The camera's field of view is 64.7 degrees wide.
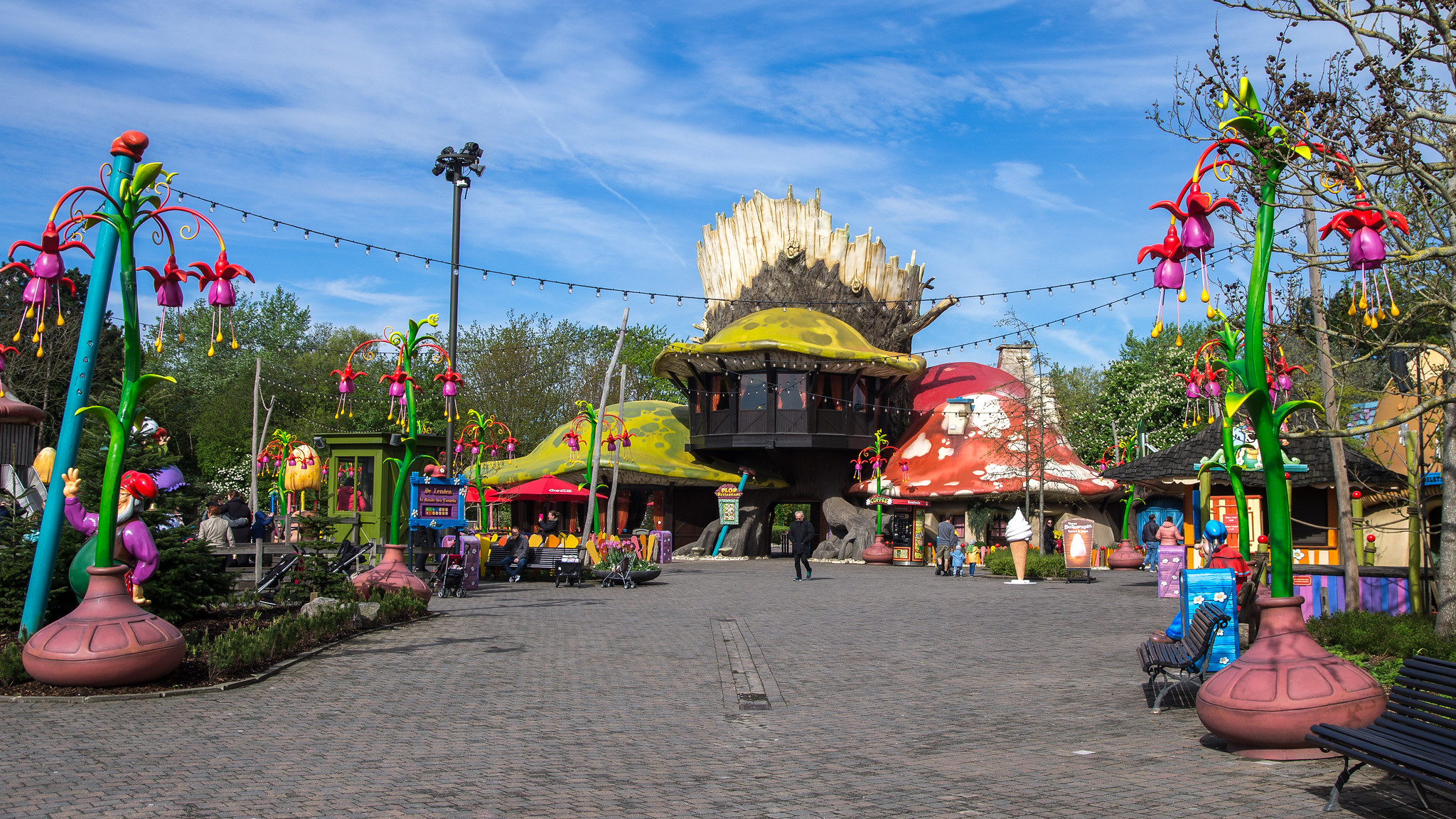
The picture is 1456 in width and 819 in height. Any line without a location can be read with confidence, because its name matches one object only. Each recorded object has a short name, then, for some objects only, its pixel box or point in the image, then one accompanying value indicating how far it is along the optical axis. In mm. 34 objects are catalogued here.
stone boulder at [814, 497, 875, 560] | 36656
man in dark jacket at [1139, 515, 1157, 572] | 33250
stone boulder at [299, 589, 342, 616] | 13219
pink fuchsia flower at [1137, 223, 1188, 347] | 8070
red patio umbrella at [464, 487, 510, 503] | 36844
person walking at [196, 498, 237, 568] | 17516
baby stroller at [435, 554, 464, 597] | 19625
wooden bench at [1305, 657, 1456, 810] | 5148
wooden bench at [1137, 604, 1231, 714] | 8812
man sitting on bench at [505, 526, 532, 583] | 22719
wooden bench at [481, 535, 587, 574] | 22516
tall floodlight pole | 20516
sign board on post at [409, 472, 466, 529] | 19578
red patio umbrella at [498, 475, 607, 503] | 33125
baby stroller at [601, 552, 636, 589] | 22375
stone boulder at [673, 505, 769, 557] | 38156
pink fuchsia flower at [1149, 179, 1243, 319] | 7848
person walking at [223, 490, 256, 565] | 21045
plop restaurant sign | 36844
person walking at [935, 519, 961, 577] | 28656
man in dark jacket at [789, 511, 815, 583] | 25453
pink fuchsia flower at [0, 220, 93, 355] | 9695
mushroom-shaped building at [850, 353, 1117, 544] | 34188
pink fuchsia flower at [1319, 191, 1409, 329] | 7711
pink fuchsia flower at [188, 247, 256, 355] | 10602
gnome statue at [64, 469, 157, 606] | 10641
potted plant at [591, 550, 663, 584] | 22770
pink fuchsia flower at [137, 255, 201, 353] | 10680
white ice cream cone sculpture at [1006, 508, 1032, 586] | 25078
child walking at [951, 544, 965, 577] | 28531
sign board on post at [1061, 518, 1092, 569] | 29125
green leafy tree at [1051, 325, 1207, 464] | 50000
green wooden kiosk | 25031
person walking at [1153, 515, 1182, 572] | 28562
